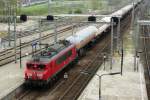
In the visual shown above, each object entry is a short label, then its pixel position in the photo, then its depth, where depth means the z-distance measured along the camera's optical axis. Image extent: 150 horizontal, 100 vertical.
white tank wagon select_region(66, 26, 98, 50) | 51.30
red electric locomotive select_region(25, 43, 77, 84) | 36.84
